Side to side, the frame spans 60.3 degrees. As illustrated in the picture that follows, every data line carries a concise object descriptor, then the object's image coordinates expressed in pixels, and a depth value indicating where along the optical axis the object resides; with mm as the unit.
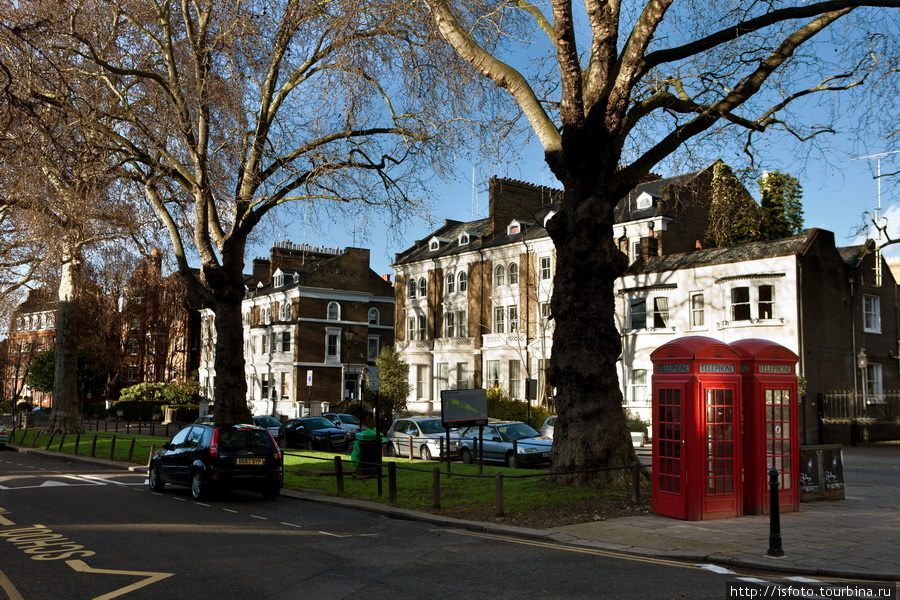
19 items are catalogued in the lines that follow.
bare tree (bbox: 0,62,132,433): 15211
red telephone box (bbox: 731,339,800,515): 12395
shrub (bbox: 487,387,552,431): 41594
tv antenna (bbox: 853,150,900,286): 39312
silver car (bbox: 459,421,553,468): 23562
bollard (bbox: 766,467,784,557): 9438
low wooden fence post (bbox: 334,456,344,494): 16953
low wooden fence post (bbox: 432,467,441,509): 14026
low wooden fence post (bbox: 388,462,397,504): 15227
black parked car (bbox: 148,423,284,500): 16000
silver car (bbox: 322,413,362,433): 35656
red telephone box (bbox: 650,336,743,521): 11789
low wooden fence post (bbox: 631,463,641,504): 13211
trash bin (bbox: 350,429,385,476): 18891
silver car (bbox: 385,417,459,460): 27203
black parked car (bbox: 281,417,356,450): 32750
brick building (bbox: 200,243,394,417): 66250
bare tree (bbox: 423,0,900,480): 14312
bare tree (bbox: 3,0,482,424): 19750
